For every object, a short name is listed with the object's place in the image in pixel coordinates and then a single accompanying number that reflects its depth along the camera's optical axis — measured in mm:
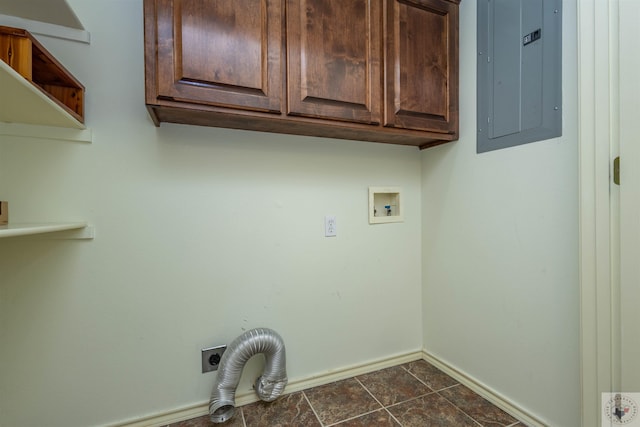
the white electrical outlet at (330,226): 1606
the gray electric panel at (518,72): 1155
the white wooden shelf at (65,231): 777
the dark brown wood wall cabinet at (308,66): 1040
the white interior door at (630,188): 920
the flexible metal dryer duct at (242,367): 1282
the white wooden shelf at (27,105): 761
